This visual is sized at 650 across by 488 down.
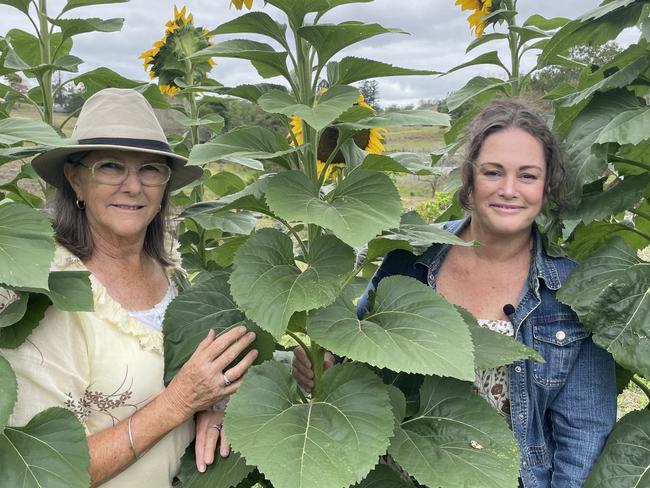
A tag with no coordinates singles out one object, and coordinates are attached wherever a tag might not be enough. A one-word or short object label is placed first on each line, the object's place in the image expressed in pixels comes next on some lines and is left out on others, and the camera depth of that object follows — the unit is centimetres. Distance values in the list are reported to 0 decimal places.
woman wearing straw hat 175
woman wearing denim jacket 190
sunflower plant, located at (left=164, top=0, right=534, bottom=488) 146
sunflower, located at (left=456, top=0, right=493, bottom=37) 289
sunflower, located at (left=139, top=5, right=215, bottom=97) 310
